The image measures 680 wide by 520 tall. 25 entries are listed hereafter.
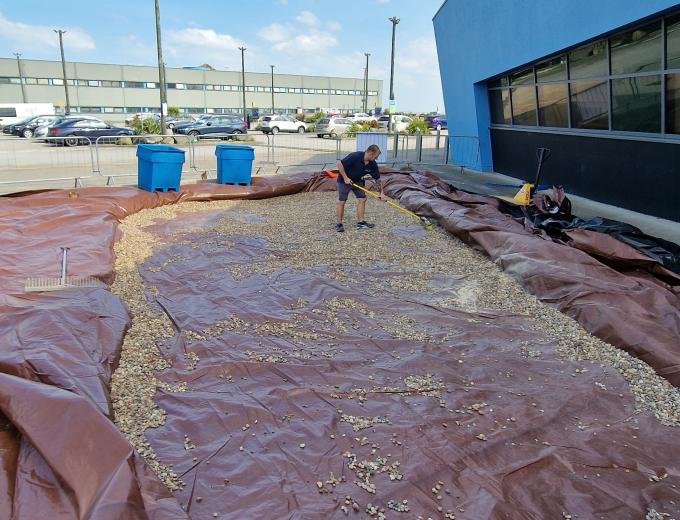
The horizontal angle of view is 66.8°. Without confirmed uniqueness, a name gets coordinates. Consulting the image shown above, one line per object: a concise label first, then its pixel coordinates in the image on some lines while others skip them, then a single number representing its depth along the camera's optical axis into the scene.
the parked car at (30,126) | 31.59
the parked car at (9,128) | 33.31
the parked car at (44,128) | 28.59
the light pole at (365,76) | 63.67
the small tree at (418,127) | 30.27
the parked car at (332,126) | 37.19
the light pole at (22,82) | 56.88
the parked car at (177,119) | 37.95
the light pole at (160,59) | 24.00
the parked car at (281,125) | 41.69
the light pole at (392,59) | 36.30
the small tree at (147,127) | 29.41
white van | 44.53
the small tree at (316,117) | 50.42
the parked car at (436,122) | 47.59
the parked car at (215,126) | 32.69
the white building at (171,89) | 59.81
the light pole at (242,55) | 54.53
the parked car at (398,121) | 42.97
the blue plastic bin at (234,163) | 11.38
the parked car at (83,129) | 26.73
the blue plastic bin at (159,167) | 10.21
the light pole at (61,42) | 47.34
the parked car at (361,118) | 42.73
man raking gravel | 8.26
